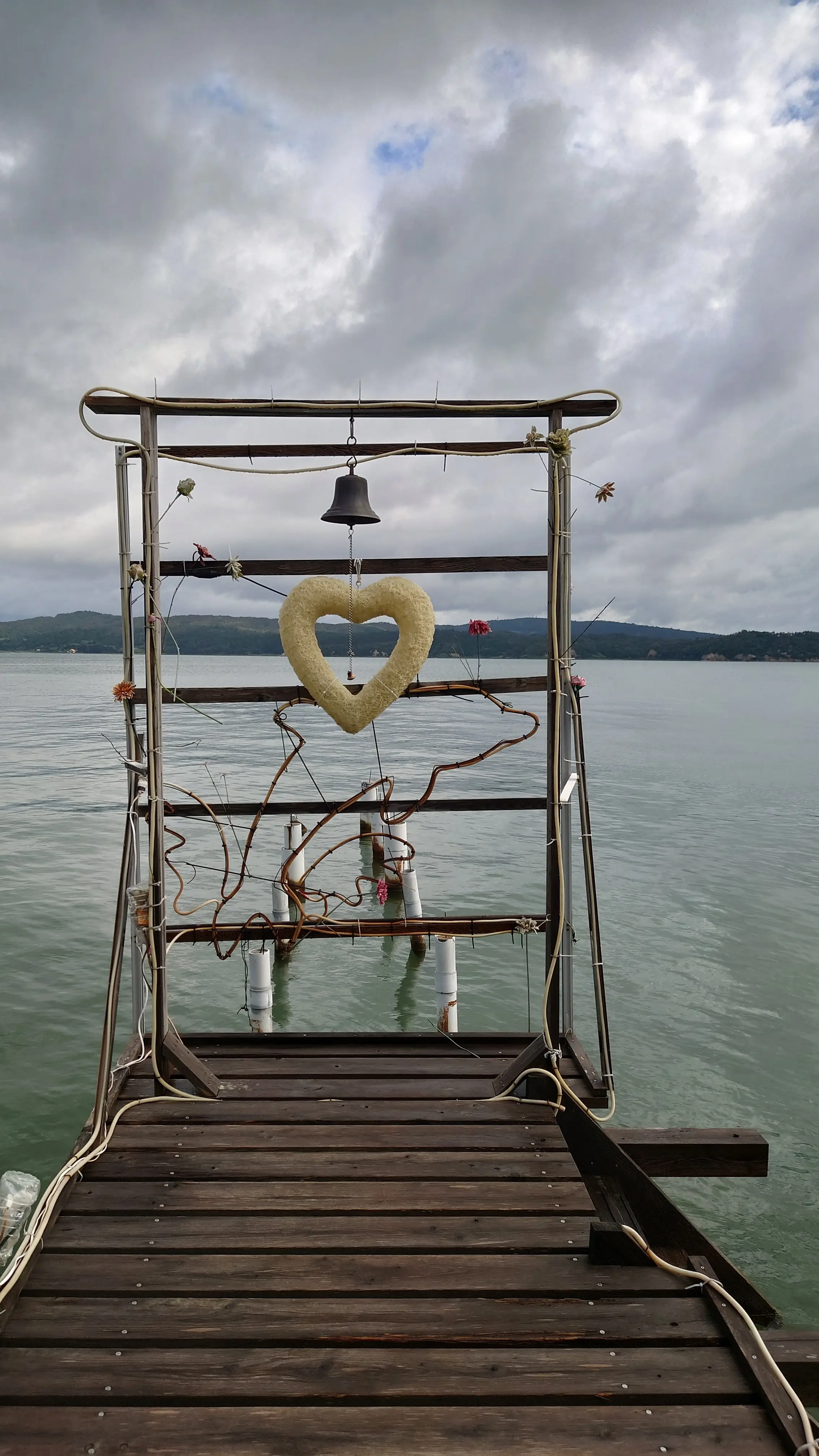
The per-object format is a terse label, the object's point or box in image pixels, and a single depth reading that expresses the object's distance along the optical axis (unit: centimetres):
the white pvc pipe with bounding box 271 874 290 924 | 891
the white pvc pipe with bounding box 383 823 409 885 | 920
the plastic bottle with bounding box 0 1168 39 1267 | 335
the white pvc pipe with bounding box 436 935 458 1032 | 600
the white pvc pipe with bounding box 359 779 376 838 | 1500
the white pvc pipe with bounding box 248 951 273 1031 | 598
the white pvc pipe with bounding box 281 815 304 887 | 827
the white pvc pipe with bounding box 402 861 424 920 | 870
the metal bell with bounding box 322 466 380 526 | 447
